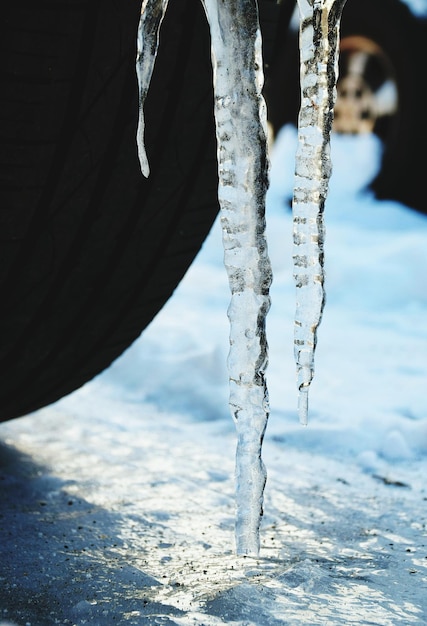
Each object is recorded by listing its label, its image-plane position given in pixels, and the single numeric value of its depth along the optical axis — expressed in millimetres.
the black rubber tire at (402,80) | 4556
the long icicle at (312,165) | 1895
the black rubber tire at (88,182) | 1918
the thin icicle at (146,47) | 1907
